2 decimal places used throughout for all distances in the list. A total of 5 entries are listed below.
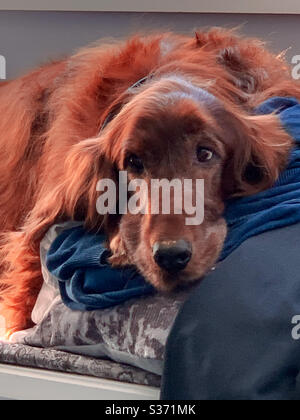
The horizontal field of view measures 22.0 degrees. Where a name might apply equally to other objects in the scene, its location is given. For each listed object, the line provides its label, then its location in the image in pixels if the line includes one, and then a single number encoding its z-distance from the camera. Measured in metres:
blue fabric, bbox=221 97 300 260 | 1.13
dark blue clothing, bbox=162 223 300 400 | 0.99
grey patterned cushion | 1.09
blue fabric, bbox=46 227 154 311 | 1.14
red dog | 1.13
